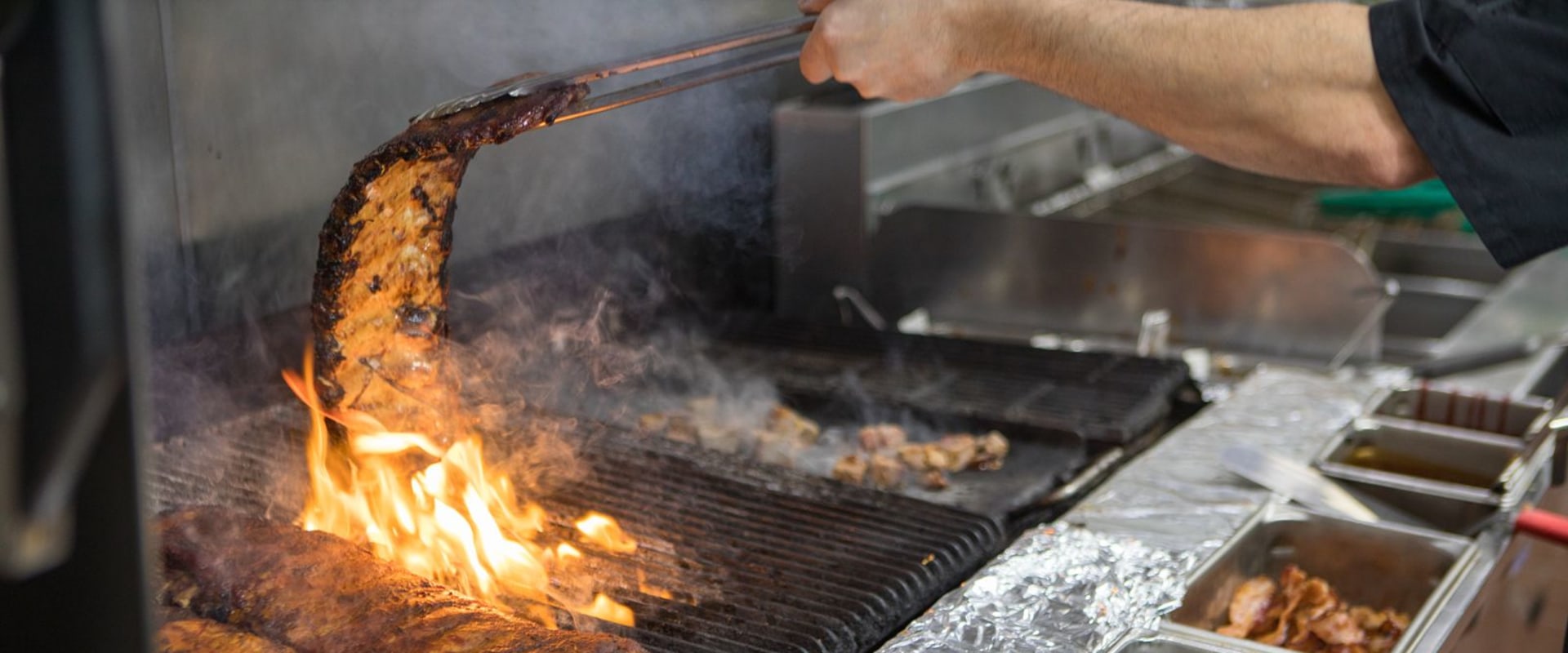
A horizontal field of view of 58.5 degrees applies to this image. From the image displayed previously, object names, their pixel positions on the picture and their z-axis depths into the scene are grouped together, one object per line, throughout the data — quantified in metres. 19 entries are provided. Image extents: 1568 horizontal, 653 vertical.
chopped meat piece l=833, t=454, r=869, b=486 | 2.82
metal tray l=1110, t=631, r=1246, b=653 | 2.02
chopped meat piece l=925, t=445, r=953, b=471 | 2.88
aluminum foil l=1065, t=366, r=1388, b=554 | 2.44
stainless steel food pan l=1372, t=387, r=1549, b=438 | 2.92
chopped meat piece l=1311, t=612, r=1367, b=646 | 2.28
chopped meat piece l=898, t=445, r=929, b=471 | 2.90
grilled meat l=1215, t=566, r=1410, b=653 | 2.30
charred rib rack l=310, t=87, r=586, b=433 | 1.98
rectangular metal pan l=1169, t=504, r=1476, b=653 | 2.36
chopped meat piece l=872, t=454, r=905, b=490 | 2.83
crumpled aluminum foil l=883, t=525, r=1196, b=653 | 1.98
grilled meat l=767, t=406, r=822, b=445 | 3.09
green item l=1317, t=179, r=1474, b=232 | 5.84
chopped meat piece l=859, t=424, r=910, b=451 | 3.01
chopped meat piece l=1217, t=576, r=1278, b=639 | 2.34
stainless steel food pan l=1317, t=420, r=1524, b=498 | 2.77
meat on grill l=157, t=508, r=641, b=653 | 1.70
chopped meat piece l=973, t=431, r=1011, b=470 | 2.92
